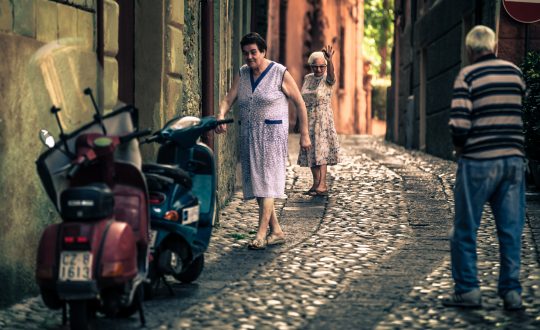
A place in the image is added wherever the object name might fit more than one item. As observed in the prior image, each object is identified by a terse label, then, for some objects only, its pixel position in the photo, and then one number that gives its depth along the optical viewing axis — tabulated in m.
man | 11.16
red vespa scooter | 9.61
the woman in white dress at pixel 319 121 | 22.38
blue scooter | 11.81
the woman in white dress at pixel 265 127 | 15.67
